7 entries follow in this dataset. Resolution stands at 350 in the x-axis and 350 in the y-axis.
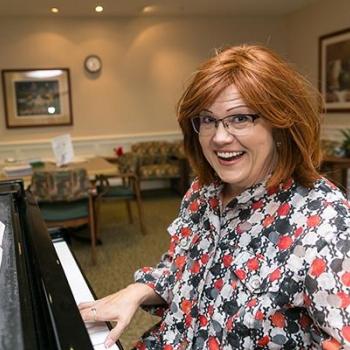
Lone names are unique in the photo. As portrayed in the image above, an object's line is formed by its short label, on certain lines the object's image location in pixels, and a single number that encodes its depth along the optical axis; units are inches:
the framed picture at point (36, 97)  249.1
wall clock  258.8
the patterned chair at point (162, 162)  246.1
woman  33.6
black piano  28.2
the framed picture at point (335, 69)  227.0
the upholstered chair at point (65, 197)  139.3
